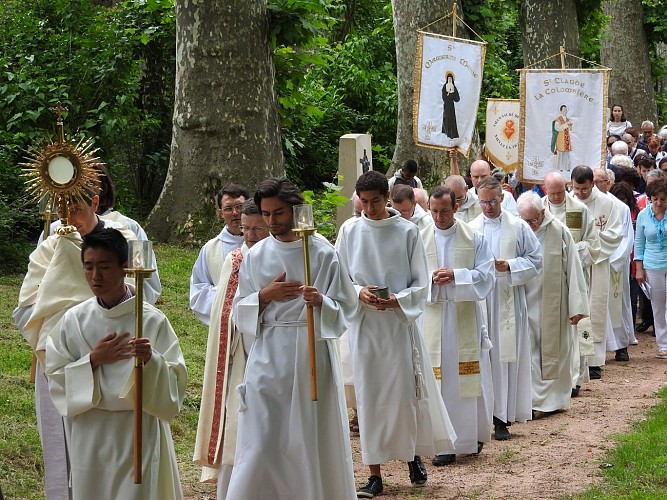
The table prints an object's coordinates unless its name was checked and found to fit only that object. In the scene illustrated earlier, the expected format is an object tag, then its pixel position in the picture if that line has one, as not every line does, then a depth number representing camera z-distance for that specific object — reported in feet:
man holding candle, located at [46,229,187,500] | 18.63
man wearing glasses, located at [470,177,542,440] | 34.55
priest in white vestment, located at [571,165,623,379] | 43.86
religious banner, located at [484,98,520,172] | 56.75
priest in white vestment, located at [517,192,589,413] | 37.76
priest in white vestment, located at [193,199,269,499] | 24.73
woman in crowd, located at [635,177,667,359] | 47.03
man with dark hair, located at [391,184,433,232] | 31.73
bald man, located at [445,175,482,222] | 40.73
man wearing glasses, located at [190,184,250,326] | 27.40
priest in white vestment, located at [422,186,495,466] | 31.37
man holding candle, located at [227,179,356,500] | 22.88
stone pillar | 44.75
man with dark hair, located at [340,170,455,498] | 27.68
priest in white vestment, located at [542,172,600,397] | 40.73
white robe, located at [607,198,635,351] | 47.43
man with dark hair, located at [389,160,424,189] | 46.73
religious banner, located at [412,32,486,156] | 45.91
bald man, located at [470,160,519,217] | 44.19
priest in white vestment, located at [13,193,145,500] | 21.27
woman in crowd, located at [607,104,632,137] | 79.30
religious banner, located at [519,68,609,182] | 45.44
